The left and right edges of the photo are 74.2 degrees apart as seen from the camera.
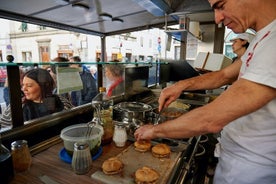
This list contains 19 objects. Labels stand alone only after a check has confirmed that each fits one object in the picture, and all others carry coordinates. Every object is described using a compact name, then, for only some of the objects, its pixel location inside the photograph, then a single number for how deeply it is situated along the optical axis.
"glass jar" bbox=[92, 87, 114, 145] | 1.14
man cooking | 0.64
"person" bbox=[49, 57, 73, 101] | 1.19
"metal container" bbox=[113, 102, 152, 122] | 1.42
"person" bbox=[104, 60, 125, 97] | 1.83
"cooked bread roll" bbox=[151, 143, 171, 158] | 0.98
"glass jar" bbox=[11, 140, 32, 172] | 0.82
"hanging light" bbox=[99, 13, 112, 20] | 2.96
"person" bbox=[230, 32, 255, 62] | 2.14
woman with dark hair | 1.30
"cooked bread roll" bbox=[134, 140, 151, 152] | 1.05
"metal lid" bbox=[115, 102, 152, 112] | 1.49
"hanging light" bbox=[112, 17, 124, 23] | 3.23
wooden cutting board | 0.80
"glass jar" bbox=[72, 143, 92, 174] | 0.82
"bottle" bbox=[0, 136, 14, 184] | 0.72
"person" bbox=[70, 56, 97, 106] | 1.44
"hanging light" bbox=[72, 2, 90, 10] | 2.50
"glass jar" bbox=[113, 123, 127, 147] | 1.10
